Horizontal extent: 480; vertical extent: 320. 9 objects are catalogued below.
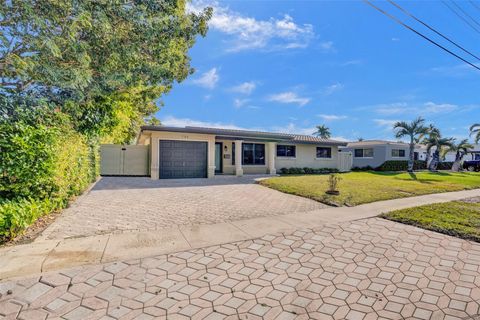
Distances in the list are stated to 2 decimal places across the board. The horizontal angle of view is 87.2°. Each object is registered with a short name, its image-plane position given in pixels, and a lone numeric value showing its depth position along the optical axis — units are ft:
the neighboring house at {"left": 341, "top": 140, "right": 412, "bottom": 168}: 95.59
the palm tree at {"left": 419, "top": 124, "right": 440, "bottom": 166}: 91.05
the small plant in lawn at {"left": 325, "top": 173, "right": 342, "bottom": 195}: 33.46
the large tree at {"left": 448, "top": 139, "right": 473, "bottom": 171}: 101.52
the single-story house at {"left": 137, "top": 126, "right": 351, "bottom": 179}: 52.21
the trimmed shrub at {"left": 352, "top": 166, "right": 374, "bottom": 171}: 94.14
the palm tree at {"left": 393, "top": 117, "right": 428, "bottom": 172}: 86.12
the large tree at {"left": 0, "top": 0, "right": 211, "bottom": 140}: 18.54
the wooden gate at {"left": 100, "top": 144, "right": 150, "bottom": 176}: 59.67
